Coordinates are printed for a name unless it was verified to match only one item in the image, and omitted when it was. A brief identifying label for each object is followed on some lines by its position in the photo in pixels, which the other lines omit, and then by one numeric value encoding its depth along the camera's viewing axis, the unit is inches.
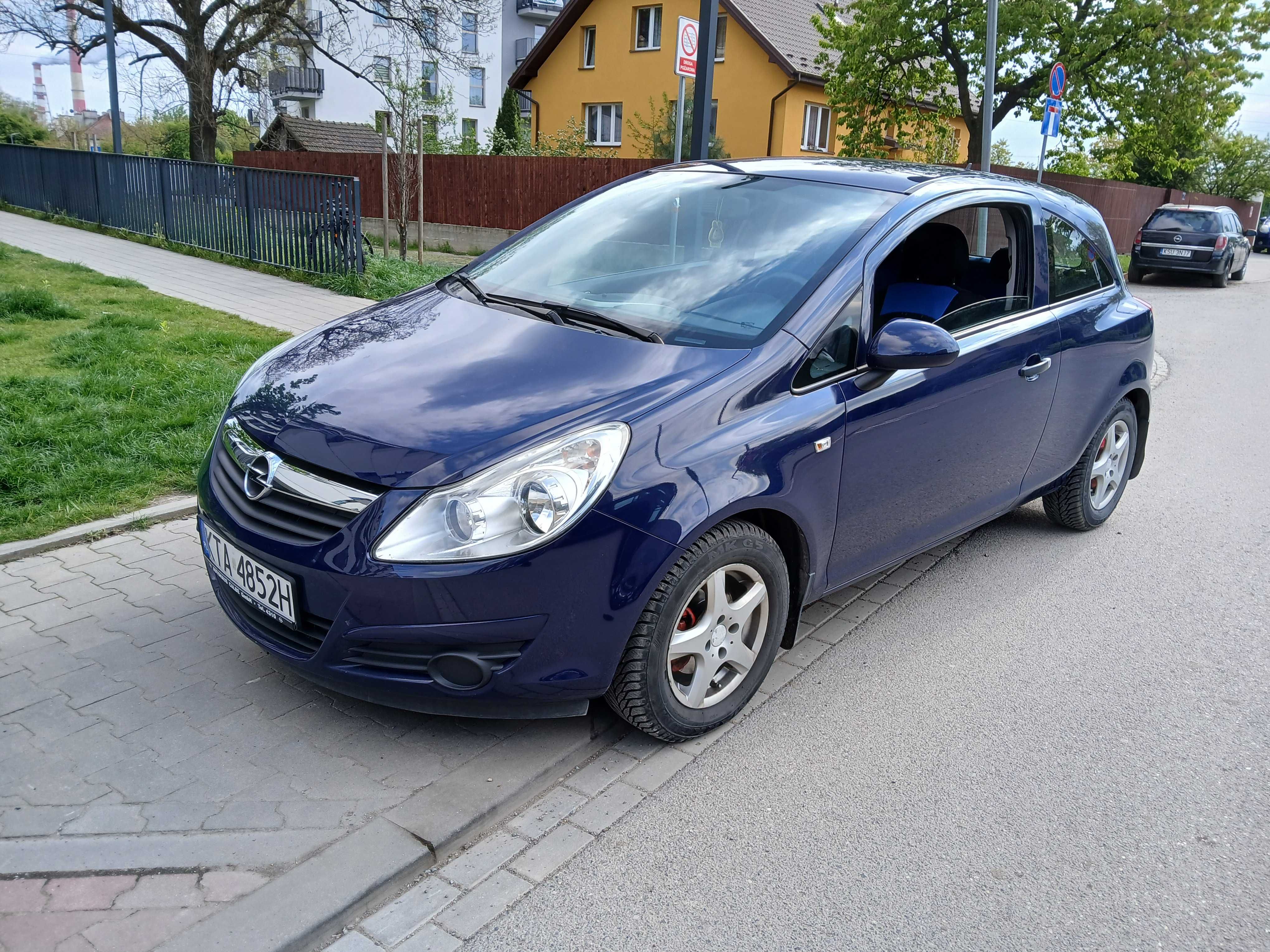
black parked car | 837.8
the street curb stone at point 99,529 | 168.7
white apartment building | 2225.6
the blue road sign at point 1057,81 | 516.1
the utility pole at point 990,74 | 546.3
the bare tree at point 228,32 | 1124.5
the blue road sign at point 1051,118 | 535.2
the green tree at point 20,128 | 1845.5
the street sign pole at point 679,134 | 336.2
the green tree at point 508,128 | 1031.0
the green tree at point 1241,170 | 2000.5
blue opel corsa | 109.8
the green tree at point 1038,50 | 886.4
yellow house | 1227.2
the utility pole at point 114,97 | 871.7
